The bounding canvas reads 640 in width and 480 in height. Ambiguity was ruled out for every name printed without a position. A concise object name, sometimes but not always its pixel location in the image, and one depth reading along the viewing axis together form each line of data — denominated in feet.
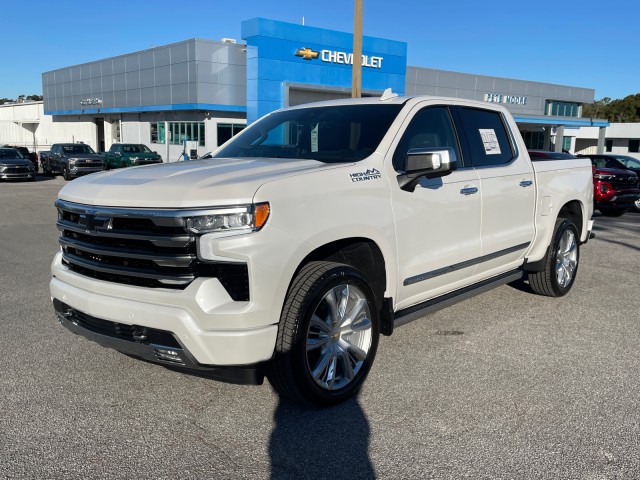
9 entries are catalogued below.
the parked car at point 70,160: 93.09
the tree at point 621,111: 327.88
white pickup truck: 10.77
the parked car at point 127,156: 105.60
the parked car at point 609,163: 55.78
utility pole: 42.93
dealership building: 101.71
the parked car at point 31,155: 111.36
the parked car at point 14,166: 88.33
